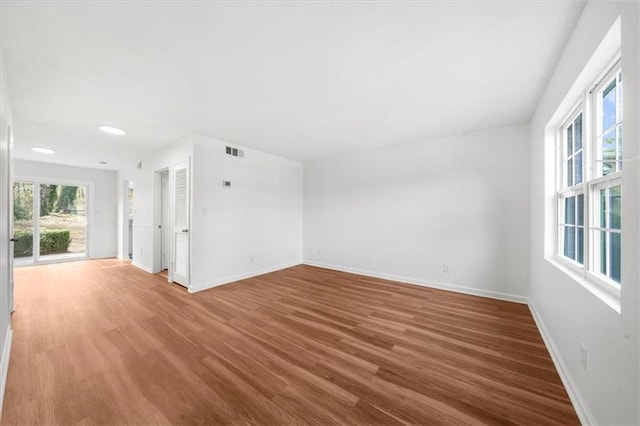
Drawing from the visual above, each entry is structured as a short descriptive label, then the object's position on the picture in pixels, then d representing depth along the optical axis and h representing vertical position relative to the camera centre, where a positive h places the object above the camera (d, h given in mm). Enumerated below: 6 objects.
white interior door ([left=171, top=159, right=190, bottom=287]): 3926 -180
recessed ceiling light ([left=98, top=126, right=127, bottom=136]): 3464 +1270
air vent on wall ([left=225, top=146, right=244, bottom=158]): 4297 +1166
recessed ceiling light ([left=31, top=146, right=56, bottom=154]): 4594 +1272
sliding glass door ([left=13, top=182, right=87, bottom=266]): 5504 -247
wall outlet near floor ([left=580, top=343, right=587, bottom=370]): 1456 -905
